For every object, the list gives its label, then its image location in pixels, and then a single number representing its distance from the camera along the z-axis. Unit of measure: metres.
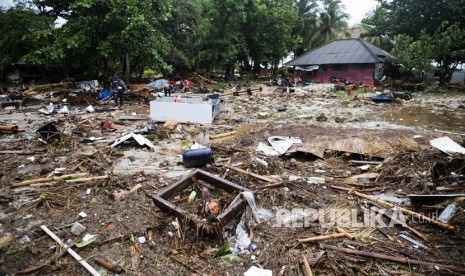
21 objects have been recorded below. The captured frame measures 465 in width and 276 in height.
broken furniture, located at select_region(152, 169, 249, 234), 3.52
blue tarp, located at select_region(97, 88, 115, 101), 14.71
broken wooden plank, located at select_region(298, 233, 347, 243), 3.59
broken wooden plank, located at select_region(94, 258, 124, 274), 3.07
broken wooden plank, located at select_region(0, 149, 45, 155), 6.81
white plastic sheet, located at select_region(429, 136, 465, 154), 6.27
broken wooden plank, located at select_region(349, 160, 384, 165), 5.99
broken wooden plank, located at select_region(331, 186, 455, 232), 3.78
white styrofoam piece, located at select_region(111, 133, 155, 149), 7.31
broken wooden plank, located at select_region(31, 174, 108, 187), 5.12
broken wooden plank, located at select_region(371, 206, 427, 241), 3.70
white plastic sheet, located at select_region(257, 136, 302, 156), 6.63
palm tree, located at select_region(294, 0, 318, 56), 34.31
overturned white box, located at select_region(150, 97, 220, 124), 9.88
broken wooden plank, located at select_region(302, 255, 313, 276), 3.05
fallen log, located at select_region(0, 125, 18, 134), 8.63
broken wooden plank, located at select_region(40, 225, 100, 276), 3.04
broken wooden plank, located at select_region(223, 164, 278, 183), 5.20
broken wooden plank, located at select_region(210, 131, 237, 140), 8.29
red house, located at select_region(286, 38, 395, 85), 24.92
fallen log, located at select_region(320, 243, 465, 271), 3.16
